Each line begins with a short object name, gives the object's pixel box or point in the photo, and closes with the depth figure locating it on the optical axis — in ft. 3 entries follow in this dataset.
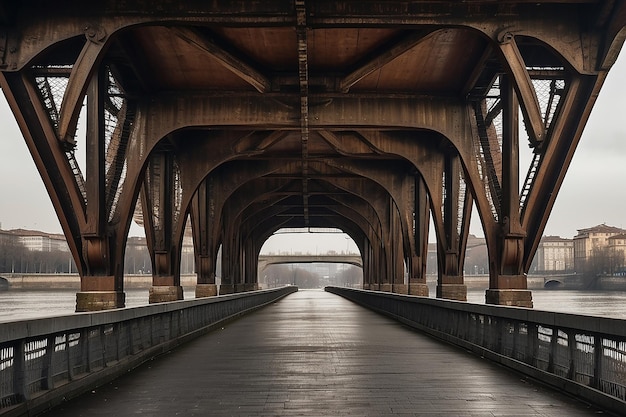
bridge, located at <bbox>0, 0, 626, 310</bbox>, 63.98
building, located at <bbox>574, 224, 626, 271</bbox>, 497.05
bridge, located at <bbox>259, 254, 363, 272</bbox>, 480.23
